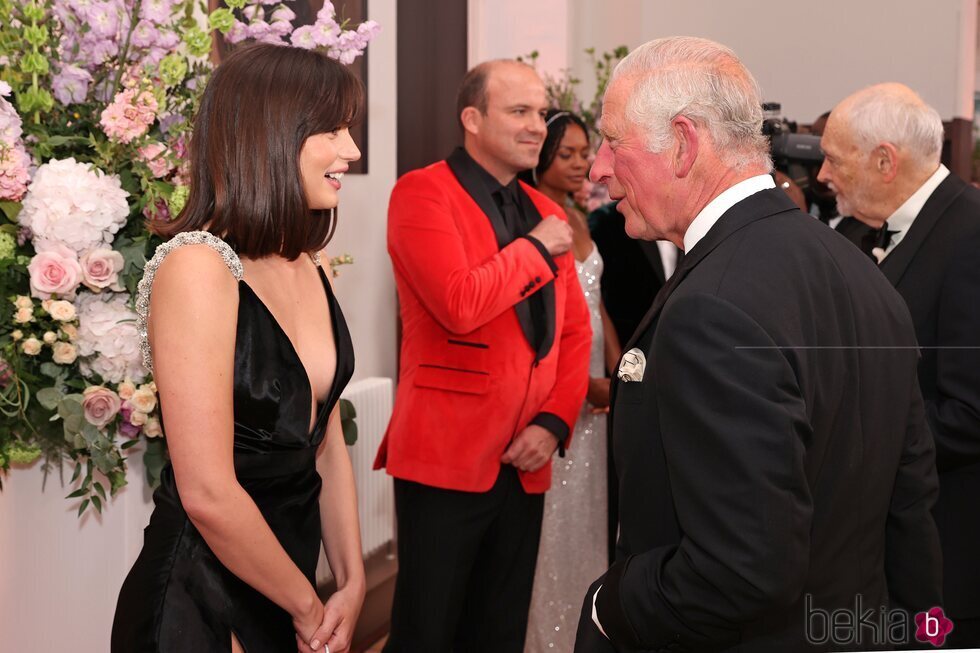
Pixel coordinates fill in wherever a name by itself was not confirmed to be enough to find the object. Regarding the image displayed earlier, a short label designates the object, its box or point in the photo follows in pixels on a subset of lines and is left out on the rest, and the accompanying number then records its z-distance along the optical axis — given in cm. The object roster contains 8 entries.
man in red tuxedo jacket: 241
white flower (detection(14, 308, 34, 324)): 174
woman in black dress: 145
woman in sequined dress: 325
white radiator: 333
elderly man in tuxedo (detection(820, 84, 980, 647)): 136
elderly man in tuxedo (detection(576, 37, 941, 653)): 111
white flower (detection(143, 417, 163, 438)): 188
